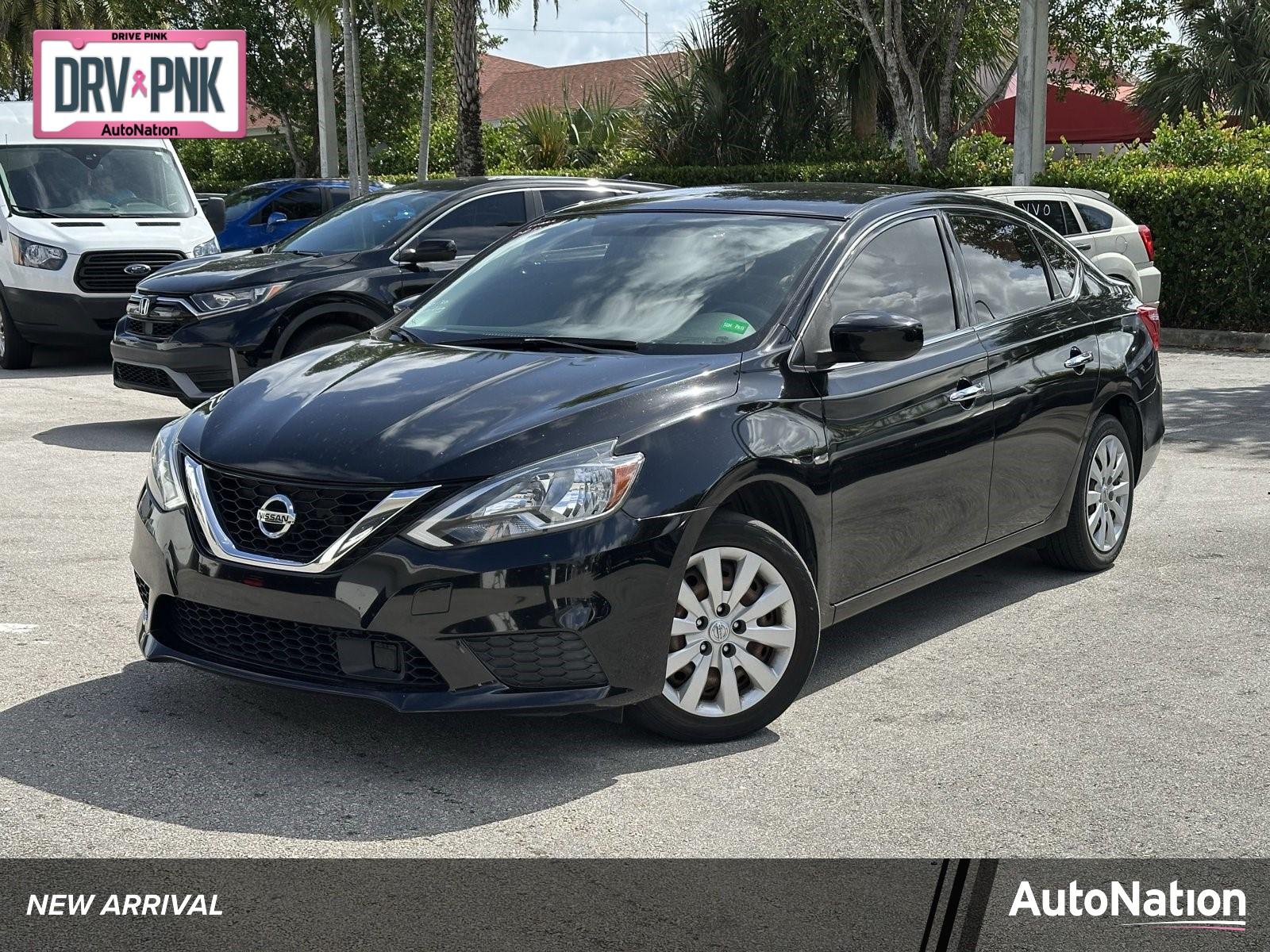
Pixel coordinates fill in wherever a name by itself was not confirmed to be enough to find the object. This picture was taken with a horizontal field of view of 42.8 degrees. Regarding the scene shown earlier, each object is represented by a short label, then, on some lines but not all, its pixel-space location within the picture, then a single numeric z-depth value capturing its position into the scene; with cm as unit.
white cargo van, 1403
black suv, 1035
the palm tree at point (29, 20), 4669
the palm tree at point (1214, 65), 3150
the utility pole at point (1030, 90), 1947
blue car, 2038
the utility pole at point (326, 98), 2625
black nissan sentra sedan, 432
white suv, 1475
